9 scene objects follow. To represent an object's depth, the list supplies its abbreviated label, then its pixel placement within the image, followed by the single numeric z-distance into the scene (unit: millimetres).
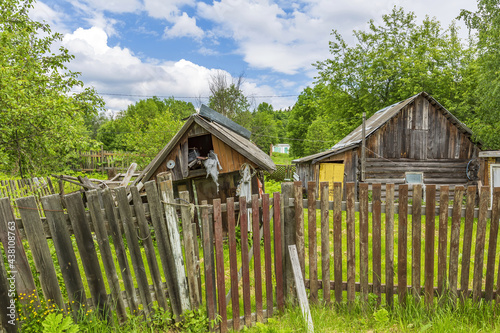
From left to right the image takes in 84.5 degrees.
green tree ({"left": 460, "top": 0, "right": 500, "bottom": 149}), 12134
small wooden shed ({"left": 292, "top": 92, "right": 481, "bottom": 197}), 14688
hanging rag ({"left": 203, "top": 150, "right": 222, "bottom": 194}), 7193
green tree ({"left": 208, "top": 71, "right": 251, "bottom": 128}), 29656
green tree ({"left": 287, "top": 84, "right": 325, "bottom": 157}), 38375
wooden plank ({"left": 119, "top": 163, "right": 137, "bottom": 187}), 7709
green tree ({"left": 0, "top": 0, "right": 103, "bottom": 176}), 5898
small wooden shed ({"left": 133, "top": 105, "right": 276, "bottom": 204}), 7148
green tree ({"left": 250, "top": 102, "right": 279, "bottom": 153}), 40500
